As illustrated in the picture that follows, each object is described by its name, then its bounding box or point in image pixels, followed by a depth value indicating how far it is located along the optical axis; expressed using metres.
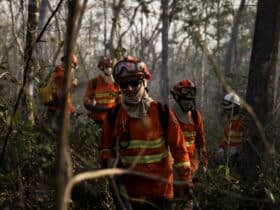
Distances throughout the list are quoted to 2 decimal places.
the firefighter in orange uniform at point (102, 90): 8.34
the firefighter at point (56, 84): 6.86
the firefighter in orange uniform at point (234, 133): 7.51
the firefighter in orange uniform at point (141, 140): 3.86
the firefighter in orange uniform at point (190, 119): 5.80
